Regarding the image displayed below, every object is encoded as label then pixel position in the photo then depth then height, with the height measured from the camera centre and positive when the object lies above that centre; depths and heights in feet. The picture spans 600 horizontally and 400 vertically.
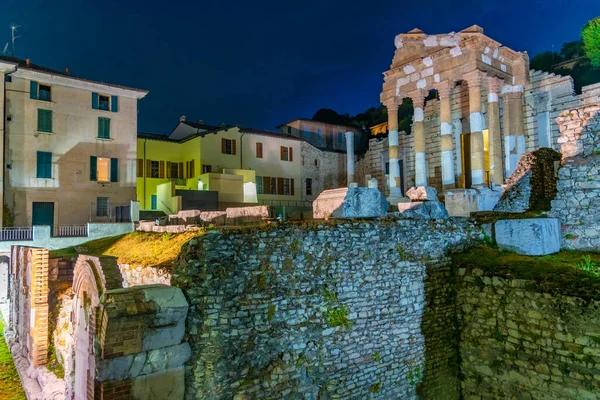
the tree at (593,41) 77.61 +34.25
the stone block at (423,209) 38.88 +0.37
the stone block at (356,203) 32.76 +0.91
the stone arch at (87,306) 19.24 -4.86
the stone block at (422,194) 50.06 +2.43
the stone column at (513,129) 67.46 +14.45
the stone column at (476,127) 63.16 +13.81
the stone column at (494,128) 65.87 +14.25
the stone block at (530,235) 29.73 -2.01
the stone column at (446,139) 66.33 +12.39
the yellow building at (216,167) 88.99 +12.75
